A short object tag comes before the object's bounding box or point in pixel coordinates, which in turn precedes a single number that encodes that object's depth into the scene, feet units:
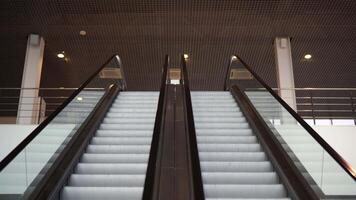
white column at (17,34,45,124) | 37.78
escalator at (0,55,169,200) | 13.23
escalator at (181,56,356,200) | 13.46
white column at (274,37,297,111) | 39.27
